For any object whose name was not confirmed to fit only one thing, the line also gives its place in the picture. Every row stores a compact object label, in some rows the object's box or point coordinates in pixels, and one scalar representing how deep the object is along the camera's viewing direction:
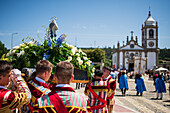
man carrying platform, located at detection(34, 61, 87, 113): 1.98
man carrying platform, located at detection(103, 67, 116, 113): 4.86
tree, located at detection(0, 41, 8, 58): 40.99
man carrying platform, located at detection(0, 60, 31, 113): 2.04
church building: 63.11
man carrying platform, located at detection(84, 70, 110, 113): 4.05
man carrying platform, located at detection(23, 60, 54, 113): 2.75
